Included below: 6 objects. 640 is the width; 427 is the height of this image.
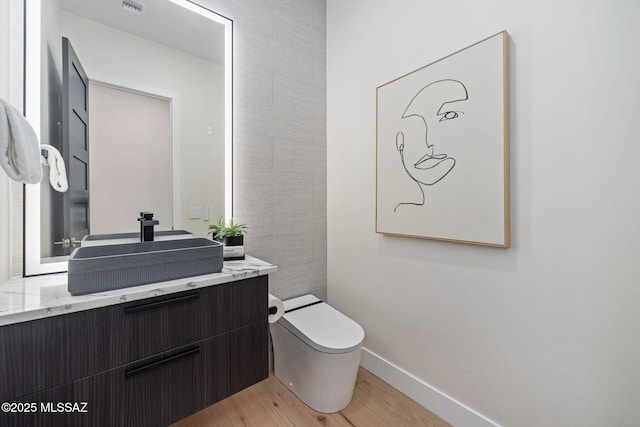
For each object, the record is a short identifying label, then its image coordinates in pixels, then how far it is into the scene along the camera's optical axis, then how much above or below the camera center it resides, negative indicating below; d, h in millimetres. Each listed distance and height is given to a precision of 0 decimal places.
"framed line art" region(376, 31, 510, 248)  1172 +320
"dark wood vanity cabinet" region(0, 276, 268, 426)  750 -477
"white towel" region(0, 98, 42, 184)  743 +189
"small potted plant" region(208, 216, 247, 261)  1417 -136
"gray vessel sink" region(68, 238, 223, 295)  872 -182
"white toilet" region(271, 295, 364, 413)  1395 -763
